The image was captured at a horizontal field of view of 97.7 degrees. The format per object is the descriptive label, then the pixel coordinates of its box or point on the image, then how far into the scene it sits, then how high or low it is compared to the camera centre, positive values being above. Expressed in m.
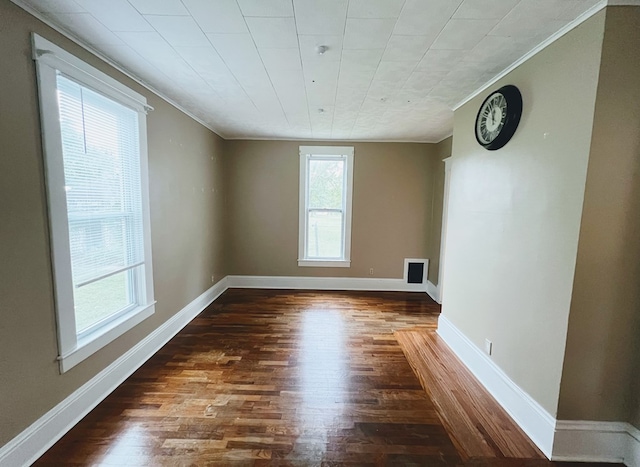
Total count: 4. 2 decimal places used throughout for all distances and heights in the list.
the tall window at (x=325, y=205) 4.77 +0.00
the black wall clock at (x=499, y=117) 2.02 +0.72
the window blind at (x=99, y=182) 1.84 +0.14
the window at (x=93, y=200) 1.71 +0.00
